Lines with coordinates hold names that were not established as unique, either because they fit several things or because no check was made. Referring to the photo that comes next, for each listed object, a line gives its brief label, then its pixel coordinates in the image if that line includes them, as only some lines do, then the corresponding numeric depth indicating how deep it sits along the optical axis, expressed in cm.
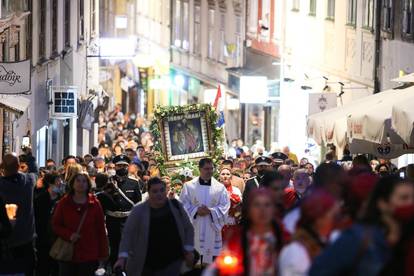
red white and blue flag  3318
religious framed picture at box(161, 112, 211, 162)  2375
